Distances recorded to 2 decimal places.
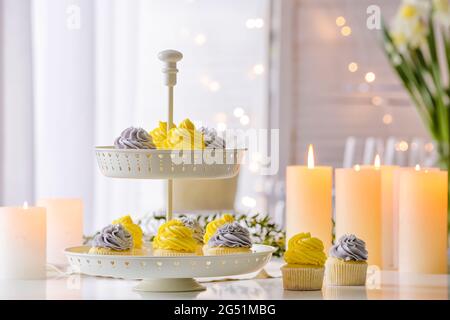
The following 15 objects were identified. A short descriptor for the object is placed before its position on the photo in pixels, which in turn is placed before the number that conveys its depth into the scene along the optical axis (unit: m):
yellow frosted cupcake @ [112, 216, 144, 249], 2.00
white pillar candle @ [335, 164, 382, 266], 2.17
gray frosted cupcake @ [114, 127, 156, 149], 1.94
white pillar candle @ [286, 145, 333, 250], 2.16
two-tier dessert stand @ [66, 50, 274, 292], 1.85
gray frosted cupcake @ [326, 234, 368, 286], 2.00
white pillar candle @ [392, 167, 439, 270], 2.25
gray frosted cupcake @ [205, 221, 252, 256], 1.92
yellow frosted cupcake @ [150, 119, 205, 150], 1.94
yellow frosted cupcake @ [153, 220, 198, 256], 1.92
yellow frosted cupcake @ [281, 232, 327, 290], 1.96
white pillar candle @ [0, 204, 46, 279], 2.06
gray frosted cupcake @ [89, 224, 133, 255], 1.90
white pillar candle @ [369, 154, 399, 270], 2.26
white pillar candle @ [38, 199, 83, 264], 2.23
